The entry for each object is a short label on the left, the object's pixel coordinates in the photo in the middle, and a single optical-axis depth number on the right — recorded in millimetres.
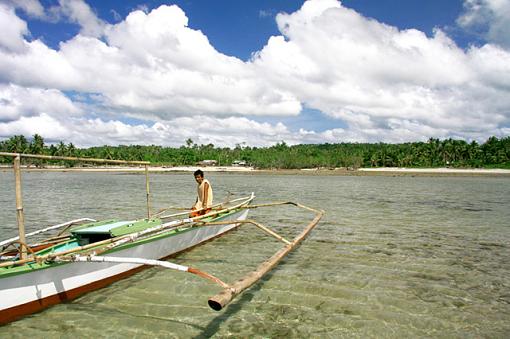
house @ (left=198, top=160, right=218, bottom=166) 147725
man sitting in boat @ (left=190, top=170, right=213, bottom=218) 11305
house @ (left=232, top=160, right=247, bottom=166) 145888
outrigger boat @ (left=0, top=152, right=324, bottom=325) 5734
